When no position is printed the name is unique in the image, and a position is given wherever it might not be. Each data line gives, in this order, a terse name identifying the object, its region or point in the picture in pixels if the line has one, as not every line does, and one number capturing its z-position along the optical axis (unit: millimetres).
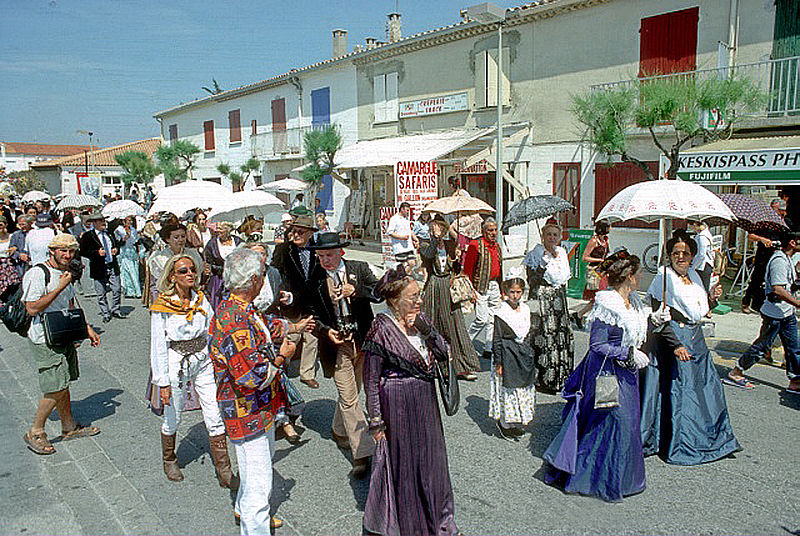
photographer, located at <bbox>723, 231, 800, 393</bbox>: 5965
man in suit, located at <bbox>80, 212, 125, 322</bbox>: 9711
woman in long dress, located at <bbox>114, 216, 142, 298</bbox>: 11742
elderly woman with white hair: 3201
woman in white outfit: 4039
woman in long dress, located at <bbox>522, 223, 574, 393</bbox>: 5754
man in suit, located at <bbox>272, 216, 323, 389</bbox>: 4520
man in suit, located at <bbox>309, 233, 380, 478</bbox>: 4340
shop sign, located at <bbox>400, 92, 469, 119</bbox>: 18844
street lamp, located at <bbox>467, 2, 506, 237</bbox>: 11086
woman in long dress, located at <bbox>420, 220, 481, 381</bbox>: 6664
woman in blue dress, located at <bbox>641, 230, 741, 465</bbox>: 4508
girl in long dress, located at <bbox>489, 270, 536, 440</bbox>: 4988
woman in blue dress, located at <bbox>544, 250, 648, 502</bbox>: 3990
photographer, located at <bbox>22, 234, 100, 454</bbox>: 4684
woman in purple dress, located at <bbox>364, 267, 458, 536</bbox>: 3365
